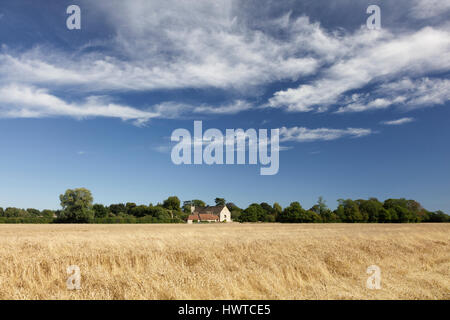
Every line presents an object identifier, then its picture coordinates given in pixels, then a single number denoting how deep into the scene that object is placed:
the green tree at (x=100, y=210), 119.75
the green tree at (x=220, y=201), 186.88
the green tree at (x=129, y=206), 162.73
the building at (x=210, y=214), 124.94
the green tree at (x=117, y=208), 162.50
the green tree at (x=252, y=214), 115.81
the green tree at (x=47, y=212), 151.62
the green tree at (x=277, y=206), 140.52
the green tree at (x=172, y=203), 158.30
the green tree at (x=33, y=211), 151.25
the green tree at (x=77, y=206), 95.31
